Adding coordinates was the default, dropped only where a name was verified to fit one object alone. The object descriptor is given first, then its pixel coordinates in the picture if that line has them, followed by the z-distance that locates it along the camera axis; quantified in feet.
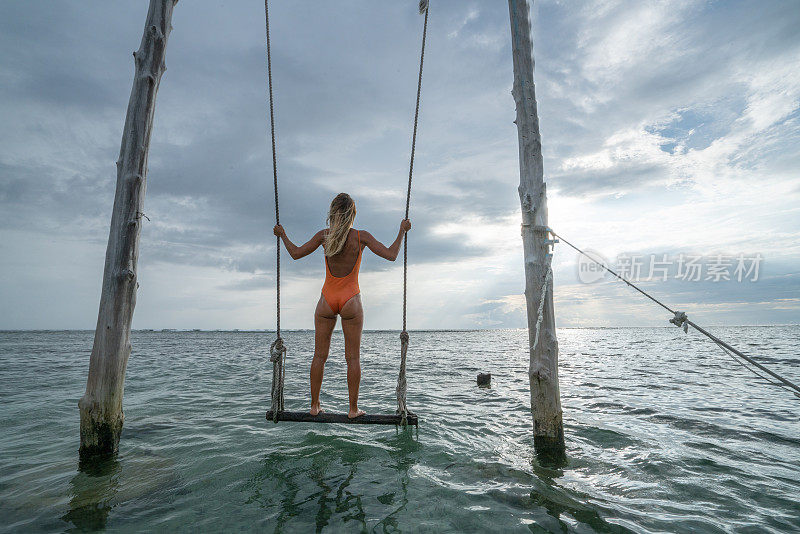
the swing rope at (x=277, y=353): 17.40
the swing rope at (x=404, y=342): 17.16
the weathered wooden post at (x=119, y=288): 15.78
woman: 16.46
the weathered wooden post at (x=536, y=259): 16.65
